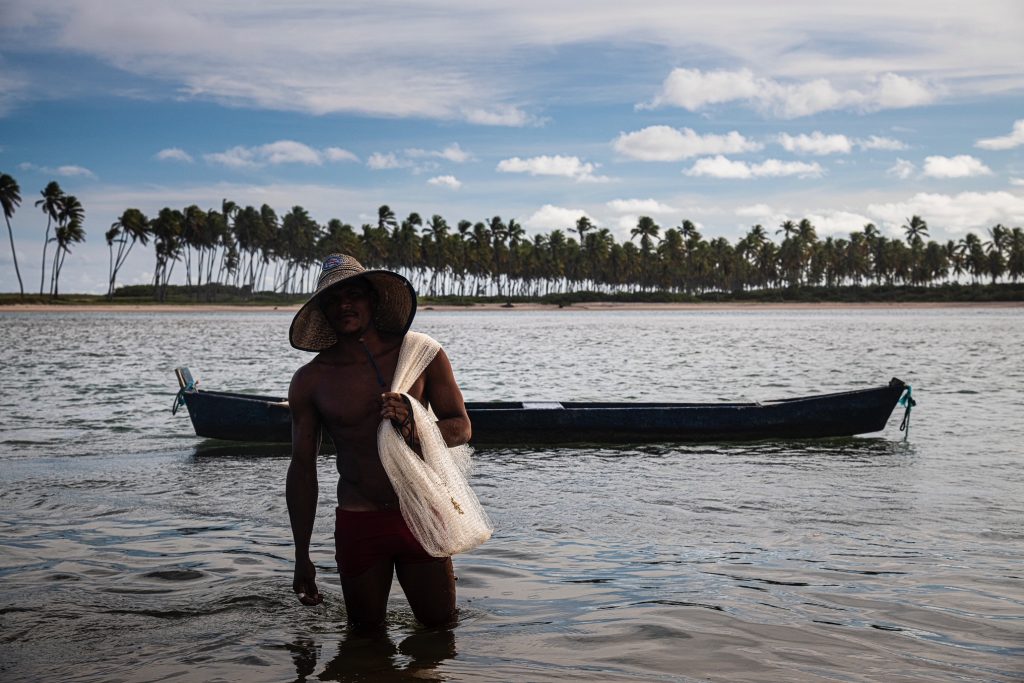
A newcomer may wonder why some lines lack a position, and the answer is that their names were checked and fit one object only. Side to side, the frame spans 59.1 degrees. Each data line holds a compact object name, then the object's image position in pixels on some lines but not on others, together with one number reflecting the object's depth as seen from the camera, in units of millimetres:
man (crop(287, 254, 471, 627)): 4730
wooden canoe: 14766
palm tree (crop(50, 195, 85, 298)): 120750
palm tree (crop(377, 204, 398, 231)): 154250
